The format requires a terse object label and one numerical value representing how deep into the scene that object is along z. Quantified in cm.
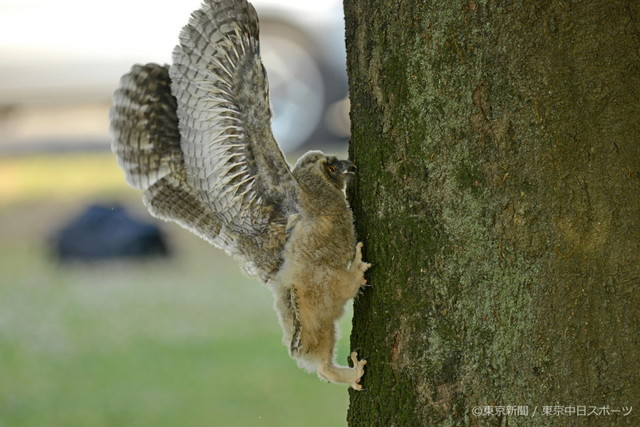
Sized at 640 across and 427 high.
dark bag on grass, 1517
